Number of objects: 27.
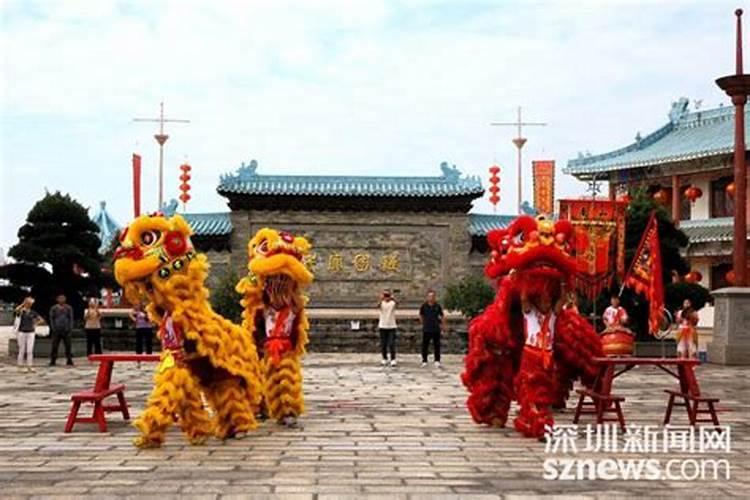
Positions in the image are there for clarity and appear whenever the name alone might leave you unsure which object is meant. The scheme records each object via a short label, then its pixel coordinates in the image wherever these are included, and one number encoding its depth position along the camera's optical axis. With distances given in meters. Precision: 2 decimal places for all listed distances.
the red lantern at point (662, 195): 35.95
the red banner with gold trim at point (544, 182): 34.77
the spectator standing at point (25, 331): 17.28
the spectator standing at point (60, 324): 18.00
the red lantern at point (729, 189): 33.56
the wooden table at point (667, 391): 9.44
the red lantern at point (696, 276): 31.09
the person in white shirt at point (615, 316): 15.39
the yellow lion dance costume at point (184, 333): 8.39
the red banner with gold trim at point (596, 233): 20.20
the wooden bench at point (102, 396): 9.13
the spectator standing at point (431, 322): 17.81
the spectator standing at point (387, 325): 17.77
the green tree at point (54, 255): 20.83
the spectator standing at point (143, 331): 20.30
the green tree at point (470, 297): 26.14
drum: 12.88
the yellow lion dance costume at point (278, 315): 9.58
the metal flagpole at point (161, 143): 39.00
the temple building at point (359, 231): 31.64
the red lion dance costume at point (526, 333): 8.96
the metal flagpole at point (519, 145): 40.75
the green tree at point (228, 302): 25.52
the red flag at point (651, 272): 16.91
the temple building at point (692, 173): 33.91
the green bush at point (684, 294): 22.34
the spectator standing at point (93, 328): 19.17
